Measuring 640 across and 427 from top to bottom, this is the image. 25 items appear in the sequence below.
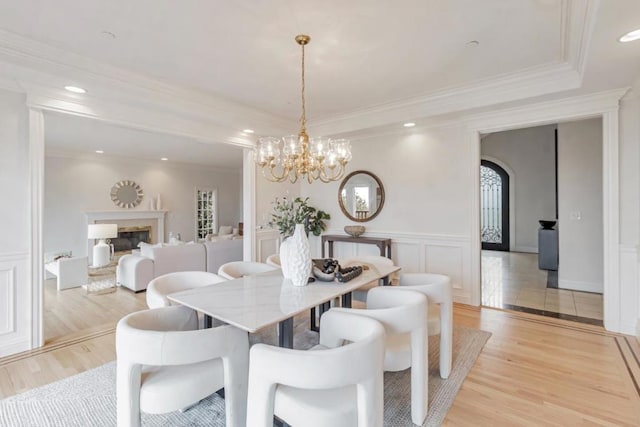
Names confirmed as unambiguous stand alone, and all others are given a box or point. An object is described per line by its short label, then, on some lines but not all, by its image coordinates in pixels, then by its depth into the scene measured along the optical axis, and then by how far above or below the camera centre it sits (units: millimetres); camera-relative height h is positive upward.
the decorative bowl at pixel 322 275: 2486 -483
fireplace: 7363 -143
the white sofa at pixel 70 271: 4914 -903
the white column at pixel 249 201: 4840 +202
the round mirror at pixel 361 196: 4922 +291
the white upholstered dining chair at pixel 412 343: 1837 -822
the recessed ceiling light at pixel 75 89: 2993 +1204
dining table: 1744 -550
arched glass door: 8641 +188
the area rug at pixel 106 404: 1982 -1284
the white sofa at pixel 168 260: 4762 -751
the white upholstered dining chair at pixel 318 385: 1294 -733
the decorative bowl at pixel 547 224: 6363 -216
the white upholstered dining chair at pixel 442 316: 2316 -780
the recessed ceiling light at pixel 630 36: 2102 +1210
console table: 4637 -414
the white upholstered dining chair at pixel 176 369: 1508 -817
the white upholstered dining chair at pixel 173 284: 2277 -563
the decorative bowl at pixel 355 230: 4953 -254
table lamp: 5230 -401
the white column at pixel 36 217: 2924 -22
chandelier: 2766 +541
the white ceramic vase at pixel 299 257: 2361 -328
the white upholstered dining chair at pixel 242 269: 3040 -546
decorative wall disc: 7777 +519
